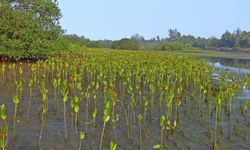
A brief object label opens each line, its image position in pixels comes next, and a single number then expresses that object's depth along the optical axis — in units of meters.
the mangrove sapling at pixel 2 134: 3.71
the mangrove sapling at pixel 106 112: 4.96
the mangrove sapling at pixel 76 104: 5.50
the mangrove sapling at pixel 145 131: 6.53
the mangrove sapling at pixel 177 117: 6.23
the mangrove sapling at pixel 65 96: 6.18
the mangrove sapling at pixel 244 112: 8.79
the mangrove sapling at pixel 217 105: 6.08
